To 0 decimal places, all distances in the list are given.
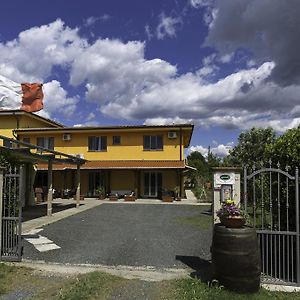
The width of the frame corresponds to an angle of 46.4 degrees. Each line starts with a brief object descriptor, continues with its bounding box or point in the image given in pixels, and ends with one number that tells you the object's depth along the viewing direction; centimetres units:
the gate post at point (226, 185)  738
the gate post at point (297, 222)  631
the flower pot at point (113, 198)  2692
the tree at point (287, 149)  687
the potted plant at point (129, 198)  2630
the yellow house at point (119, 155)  2811
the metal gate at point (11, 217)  796
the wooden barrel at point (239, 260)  594
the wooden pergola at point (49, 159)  1439
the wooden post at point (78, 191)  2104
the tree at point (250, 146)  3388
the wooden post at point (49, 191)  1652
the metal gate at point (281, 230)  645
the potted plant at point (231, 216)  637
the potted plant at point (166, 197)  2594
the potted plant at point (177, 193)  2695
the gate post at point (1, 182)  778
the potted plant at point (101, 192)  2766
